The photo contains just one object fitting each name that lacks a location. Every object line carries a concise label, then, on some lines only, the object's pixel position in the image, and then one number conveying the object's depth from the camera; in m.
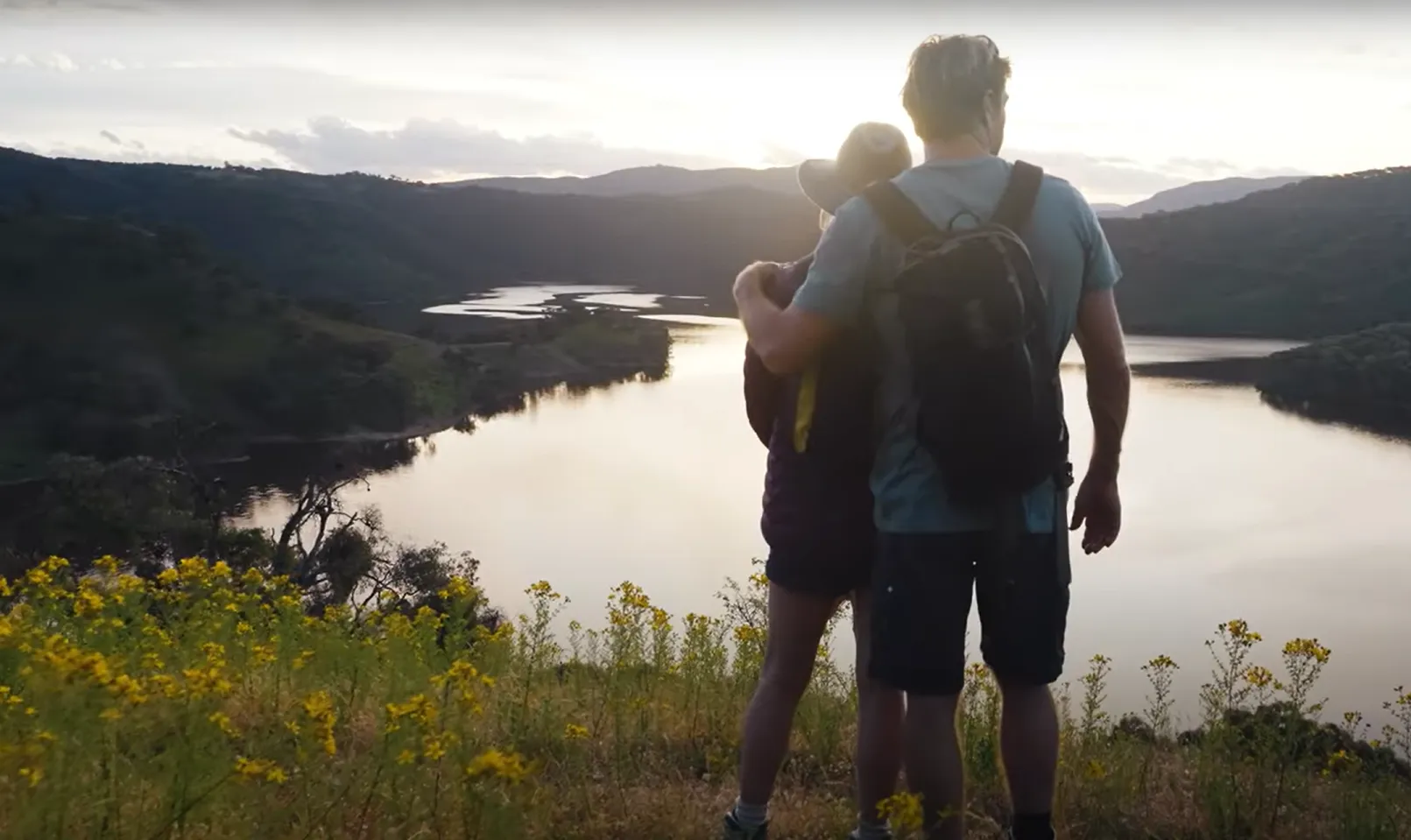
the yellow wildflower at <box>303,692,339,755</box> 1.58
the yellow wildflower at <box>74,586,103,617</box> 2.28
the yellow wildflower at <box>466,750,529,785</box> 1.45
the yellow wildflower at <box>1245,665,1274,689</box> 2.40
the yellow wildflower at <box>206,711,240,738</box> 1.59
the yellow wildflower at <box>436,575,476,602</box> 2.89
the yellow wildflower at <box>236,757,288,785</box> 1.47
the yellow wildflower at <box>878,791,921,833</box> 1.45
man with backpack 1.47
